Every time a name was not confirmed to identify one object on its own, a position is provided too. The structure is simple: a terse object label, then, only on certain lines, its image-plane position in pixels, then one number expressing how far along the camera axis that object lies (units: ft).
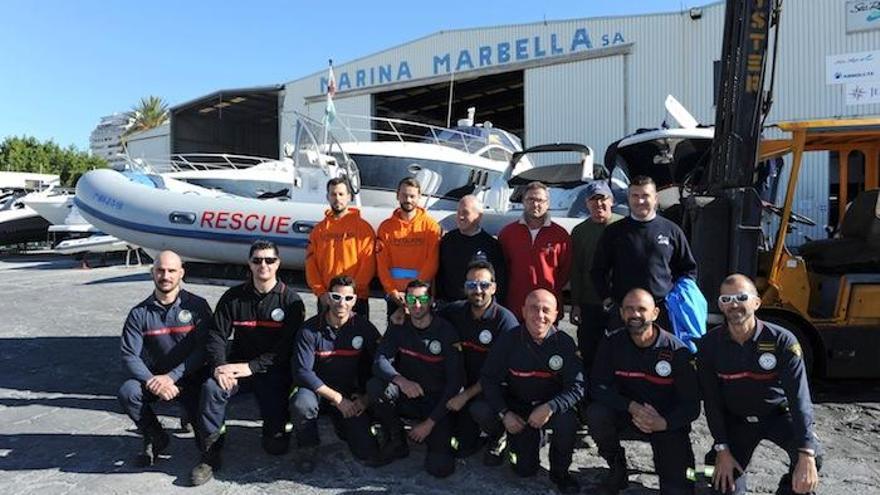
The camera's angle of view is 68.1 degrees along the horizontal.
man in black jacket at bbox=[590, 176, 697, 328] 11.71
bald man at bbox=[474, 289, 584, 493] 10.84
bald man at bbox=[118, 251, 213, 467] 11.82
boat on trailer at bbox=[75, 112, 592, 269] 18.34
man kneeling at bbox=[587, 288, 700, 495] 10.09
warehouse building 43.60
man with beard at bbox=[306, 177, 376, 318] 14.01
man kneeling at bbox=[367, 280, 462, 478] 11.70
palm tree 182.44
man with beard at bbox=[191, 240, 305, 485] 12.17
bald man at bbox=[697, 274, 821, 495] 9.66
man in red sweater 13.03
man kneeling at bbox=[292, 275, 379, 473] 11.66
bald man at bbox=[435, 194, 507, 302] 13.15
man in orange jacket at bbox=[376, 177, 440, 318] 13.67
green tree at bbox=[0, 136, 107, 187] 135.12
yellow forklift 14.56
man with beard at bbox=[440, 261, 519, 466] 11.73
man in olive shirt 13.30
